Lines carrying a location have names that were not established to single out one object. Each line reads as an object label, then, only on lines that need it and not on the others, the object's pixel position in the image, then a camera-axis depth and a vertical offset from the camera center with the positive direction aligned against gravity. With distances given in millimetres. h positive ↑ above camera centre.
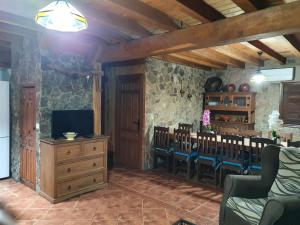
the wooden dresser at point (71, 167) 3371 -933
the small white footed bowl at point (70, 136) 3550 -462
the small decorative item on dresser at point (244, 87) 5840 +513
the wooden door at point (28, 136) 3826 -525
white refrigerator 4133 -440
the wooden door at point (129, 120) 5035 -312
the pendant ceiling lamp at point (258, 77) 4507 +590
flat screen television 3666 -276
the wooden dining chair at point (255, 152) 3619 -712
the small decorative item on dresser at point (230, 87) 6078 +529
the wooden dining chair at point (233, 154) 3861 -784
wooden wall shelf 5750 -16
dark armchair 1878 -853
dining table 4074 -597
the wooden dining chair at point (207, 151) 4183 -795
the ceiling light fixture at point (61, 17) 1771 +705
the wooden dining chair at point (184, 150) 4453 -822
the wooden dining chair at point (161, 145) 4813 -805
